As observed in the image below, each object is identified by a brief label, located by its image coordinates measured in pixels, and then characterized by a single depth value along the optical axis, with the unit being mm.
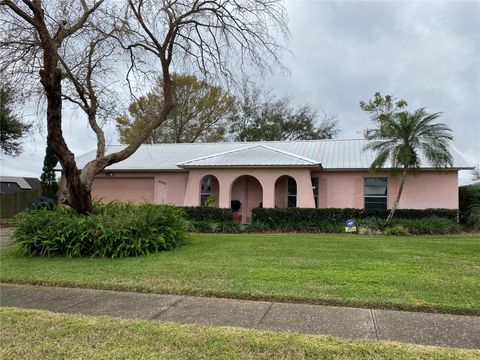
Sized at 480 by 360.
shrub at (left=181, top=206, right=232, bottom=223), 16875
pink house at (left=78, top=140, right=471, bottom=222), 17844
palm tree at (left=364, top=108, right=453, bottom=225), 15633
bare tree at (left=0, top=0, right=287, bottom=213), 10680
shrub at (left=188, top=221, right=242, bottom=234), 16078
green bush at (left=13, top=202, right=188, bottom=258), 10102
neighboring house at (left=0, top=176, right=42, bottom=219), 26031
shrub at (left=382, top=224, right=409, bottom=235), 14727
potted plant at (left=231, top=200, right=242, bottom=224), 20062
